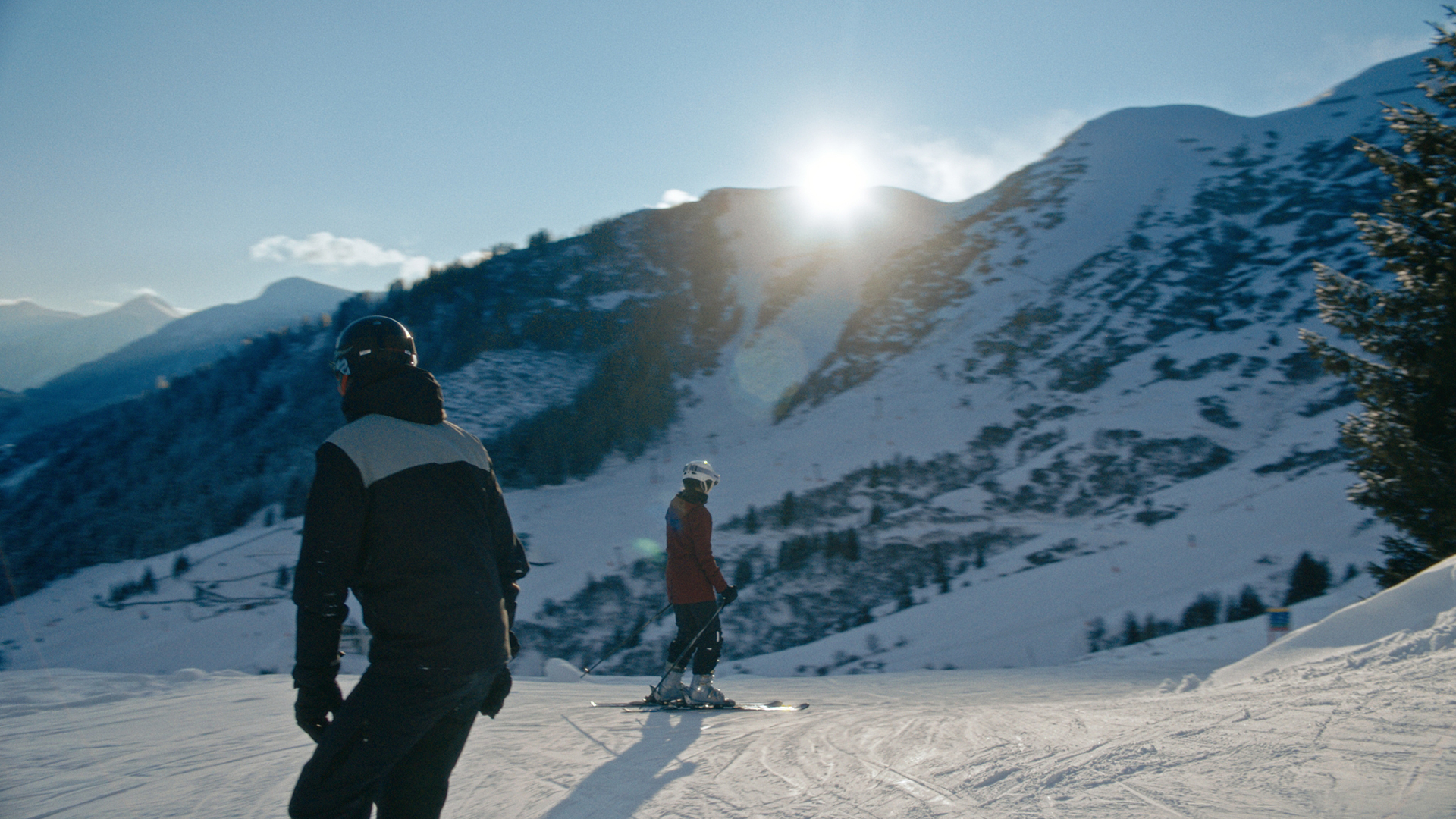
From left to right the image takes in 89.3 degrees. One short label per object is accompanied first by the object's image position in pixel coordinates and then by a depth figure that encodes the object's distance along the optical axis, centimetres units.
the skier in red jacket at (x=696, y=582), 609
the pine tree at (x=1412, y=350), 884
